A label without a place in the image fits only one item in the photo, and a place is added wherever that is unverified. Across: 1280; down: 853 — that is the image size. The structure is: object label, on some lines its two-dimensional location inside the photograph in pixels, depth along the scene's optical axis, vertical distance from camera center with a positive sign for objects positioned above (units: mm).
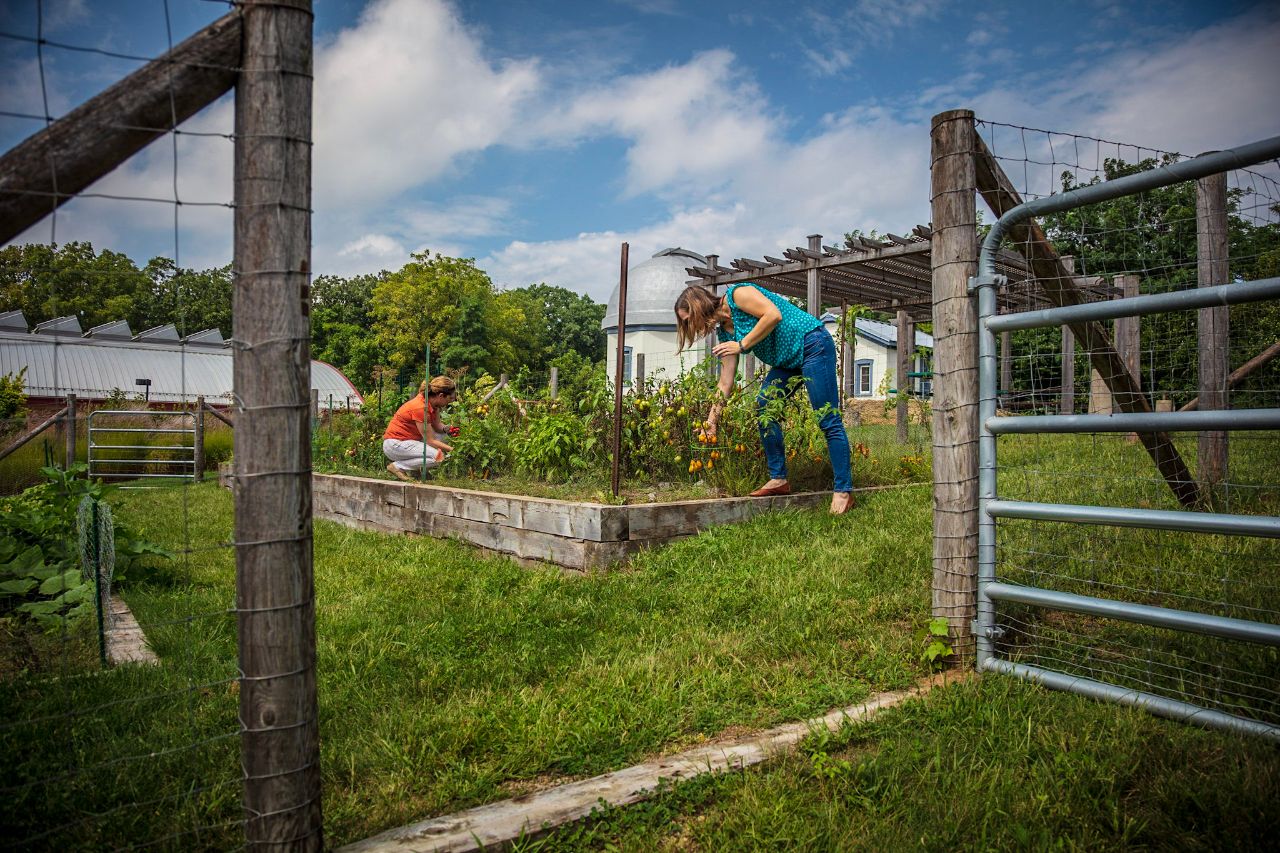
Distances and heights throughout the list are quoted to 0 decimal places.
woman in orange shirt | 7422 -119
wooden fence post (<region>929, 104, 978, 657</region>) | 3027 +139
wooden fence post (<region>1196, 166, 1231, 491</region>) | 5094 +598
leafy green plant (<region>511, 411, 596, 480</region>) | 6172 -218
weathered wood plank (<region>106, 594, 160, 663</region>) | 3211 -996
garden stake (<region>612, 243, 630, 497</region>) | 5016 +234
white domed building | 24609 +3592
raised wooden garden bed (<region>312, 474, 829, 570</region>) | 4734 -699
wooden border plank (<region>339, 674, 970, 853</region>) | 1916 -1059
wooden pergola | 9812 +2196
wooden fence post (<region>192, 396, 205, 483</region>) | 12352 -354
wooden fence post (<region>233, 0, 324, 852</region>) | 1703 +22
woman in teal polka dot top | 5234 +499
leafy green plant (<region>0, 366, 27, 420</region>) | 6262 +239
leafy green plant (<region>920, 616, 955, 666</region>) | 2977 -906
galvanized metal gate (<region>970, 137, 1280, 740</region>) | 2223 -230
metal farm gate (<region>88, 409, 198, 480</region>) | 11961 -417
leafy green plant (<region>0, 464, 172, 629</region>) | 3824 -736
